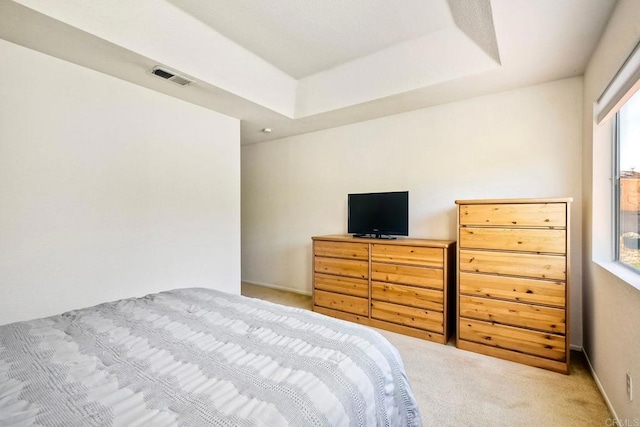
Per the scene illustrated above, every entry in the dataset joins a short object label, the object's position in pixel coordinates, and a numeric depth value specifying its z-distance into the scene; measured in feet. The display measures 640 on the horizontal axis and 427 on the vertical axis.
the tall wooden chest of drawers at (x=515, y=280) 7.52
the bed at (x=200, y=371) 2.80
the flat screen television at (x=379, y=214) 10.68
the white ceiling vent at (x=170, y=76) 8.15
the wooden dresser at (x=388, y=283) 9.23
